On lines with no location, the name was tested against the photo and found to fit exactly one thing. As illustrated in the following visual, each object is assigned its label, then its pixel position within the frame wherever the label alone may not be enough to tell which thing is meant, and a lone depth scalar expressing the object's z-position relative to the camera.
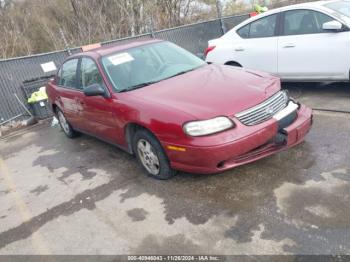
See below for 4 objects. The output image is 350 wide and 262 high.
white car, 5.64
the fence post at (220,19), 12.12
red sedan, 3.66
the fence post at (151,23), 13.88
